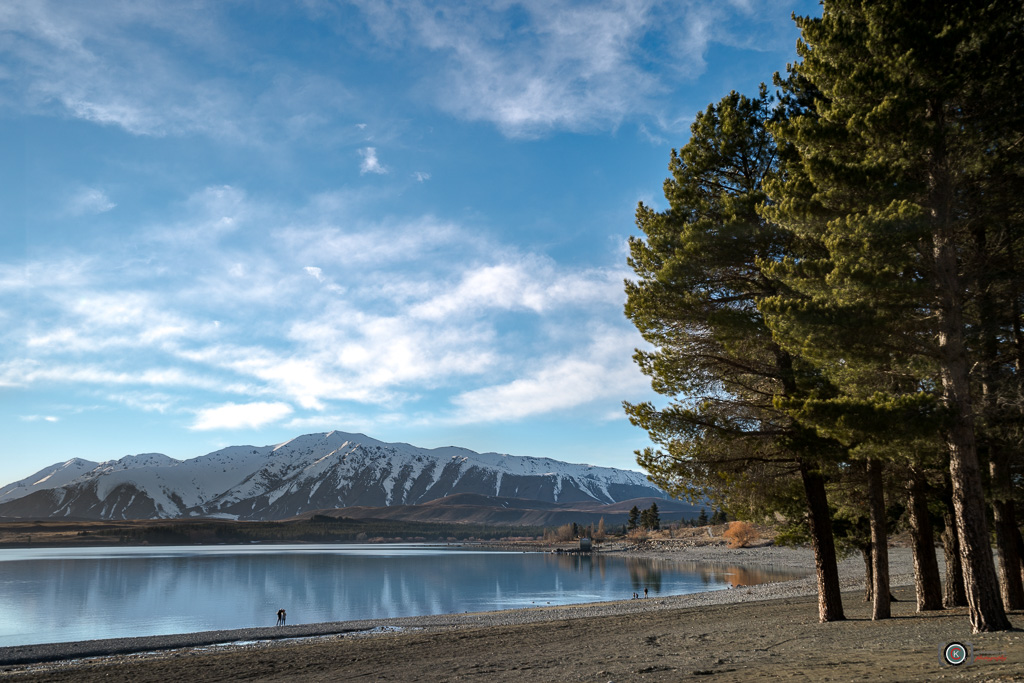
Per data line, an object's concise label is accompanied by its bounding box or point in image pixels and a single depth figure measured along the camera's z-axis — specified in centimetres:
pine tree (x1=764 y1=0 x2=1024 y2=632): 1275
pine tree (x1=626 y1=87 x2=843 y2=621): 1705
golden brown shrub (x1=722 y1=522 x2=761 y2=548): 13312
